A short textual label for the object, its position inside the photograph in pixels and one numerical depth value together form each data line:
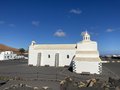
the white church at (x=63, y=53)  18.08
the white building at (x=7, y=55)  39.46
